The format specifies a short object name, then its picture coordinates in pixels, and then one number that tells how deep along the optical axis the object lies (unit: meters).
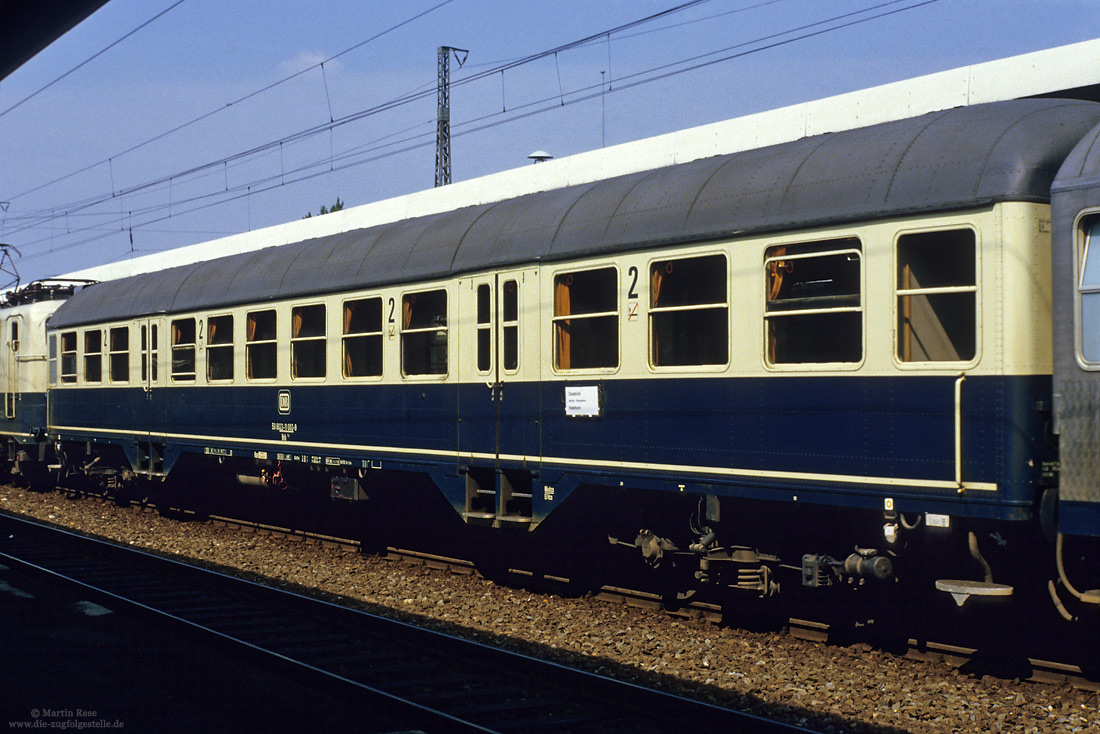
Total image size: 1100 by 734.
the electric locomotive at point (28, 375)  22.31
